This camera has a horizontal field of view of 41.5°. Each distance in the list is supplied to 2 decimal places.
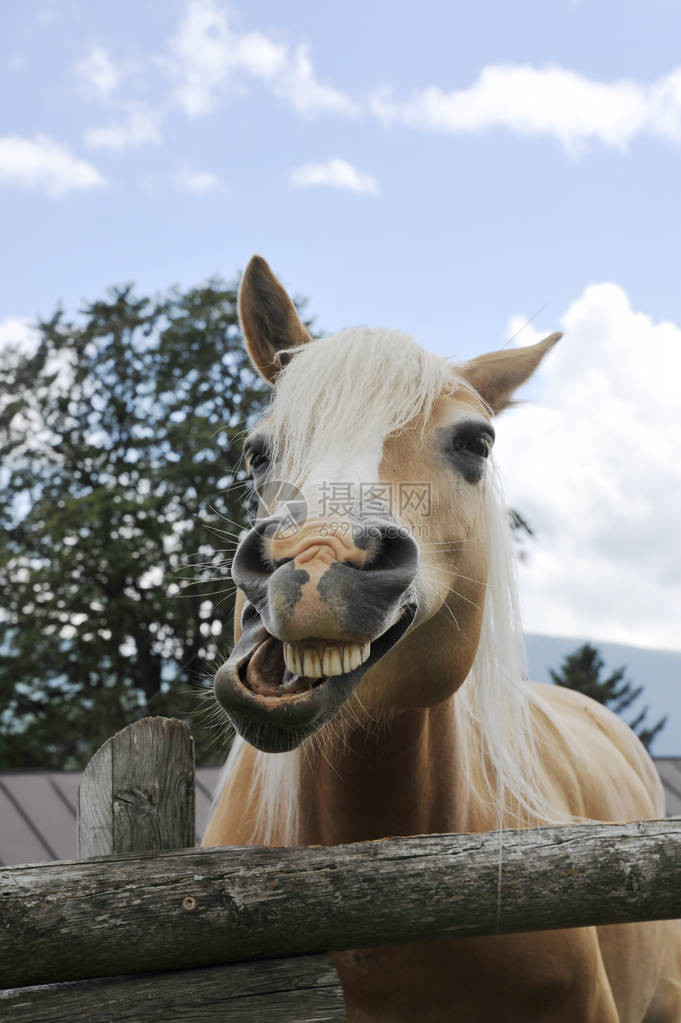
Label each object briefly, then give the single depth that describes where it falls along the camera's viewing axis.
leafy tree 14.48
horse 1.62
